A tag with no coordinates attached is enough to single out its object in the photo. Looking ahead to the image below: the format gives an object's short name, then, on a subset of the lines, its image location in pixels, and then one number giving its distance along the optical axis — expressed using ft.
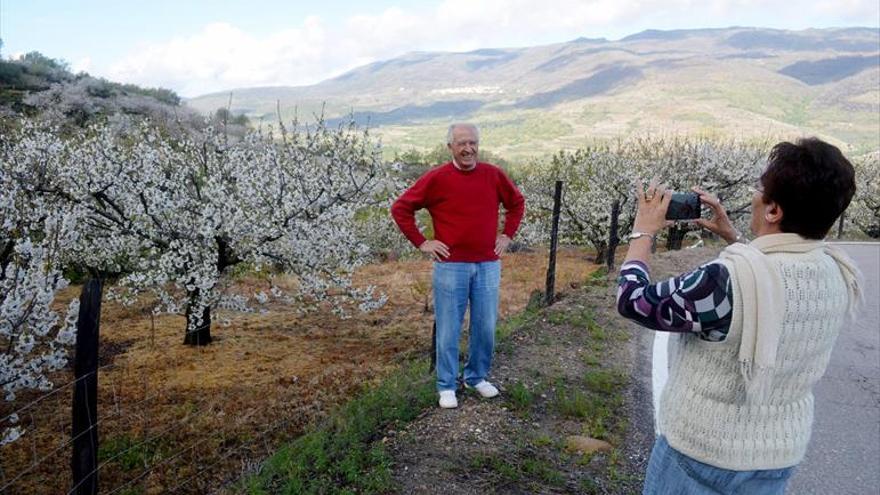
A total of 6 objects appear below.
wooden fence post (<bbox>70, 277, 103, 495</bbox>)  11.82
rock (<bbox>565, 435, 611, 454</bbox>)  15.11
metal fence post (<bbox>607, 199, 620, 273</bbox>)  42.88
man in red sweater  15.93
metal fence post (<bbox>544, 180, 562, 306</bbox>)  30.37
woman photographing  6.31
